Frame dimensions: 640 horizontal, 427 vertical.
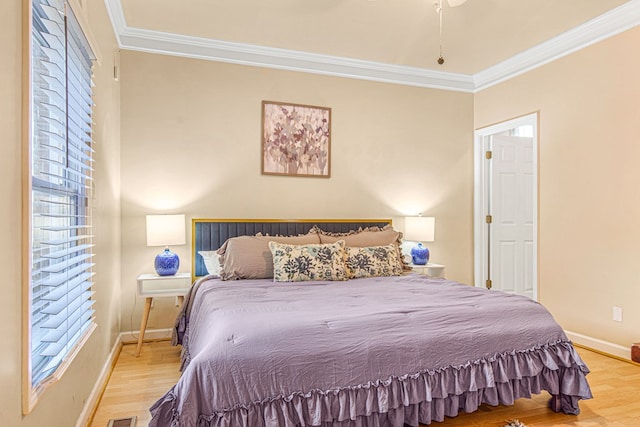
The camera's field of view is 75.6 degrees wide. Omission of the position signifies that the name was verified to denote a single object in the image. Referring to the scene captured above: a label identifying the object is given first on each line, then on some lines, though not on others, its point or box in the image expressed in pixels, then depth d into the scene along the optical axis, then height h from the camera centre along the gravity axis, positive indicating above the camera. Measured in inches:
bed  70.1 -28.1
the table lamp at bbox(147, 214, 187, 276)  137.8 -8.8
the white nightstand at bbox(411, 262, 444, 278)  169.0 -24.6
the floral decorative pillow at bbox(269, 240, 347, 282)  127.3 -16.6
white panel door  192.2 -2.1
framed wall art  164.1 +28.6
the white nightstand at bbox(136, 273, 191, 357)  135.6 -27.2
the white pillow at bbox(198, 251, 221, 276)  141.9 -18.1
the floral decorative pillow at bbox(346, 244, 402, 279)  136.5 -17.4
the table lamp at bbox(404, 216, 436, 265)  171.0 -9.9
